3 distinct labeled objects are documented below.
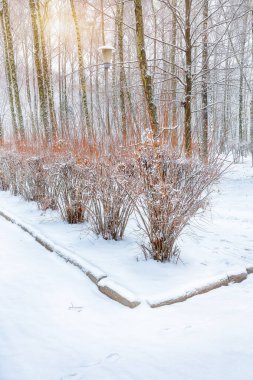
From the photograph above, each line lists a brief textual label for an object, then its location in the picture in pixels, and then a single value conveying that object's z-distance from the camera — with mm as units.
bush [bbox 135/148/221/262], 3240
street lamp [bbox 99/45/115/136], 8172
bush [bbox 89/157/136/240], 3924
